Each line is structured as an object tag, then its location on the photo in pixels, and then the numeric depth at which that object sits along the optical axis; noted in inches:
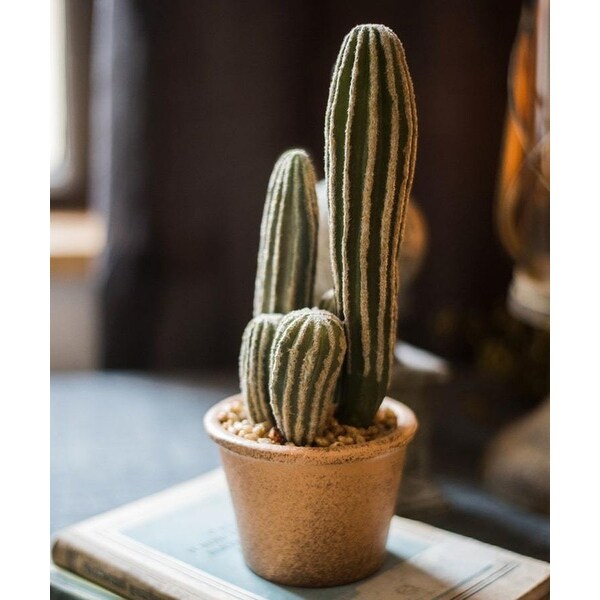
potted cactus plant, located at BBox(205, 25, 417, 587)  26.0
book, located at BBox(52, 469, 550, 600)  28.6
